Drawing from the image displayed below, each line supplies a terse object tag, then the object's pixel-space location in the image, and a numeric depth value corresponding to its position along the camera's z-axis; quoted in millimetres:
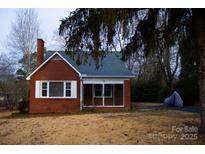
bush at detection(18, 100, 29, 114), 12643
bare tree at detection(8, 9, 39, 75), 17812
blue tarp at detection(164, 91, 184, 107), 14026
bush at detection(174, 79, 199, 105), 14831
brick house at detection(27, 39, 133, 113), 12620
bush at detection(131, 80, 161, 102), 17475
